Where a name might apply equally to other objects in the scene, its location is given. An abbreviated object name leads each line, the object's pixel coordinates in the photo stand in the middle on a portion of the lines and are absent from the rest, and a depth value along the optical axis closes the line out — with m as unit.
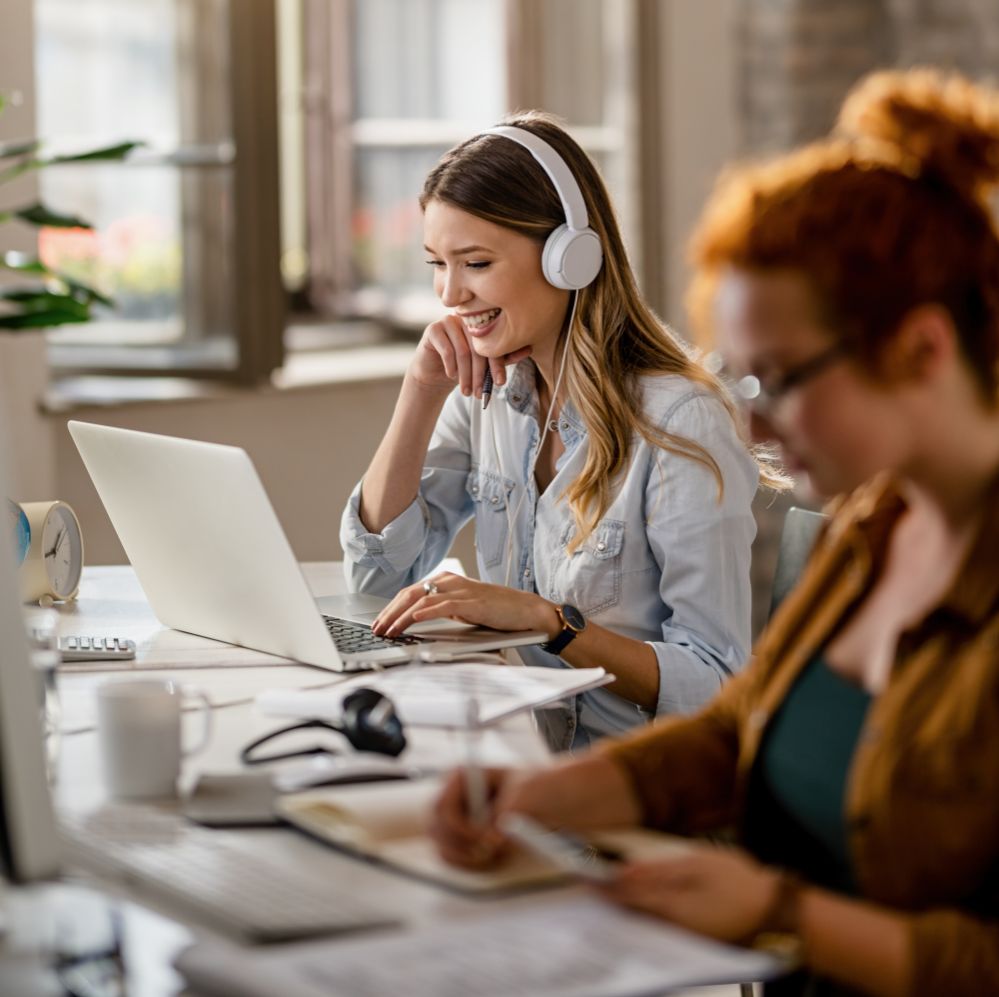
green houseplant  3.99
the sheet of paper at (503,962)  2.71
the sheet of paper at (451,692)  3.46
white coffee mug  3.23
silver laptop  3.59
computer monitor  2.94
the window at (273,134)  5.28
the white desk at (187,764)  2.97
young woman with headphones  3.82
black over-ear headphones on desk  3.32
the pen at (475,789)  3.05
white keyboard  2.95
